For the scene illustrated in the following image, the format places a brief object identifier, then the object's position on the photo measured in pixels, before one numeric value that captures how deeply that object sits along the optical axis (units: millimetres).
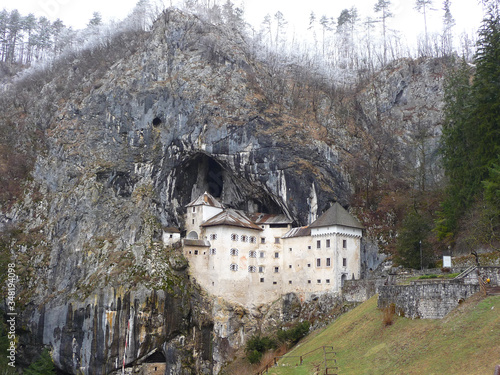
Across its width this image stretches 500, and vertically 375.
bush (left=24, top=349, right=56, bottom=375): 52125
